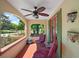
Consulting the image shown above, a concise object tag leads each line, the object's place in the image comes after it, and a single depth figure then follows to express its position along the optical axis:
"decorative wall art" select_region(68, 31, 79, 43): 0.92
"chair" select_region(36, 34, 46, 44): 2.67
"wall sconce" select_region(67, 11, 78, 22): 0.97
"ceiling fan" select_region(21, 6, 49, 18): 1.77
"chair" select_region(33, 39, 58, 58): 1.16
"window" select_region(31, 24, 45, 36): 3.45
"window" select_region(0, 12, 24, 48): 1.45
